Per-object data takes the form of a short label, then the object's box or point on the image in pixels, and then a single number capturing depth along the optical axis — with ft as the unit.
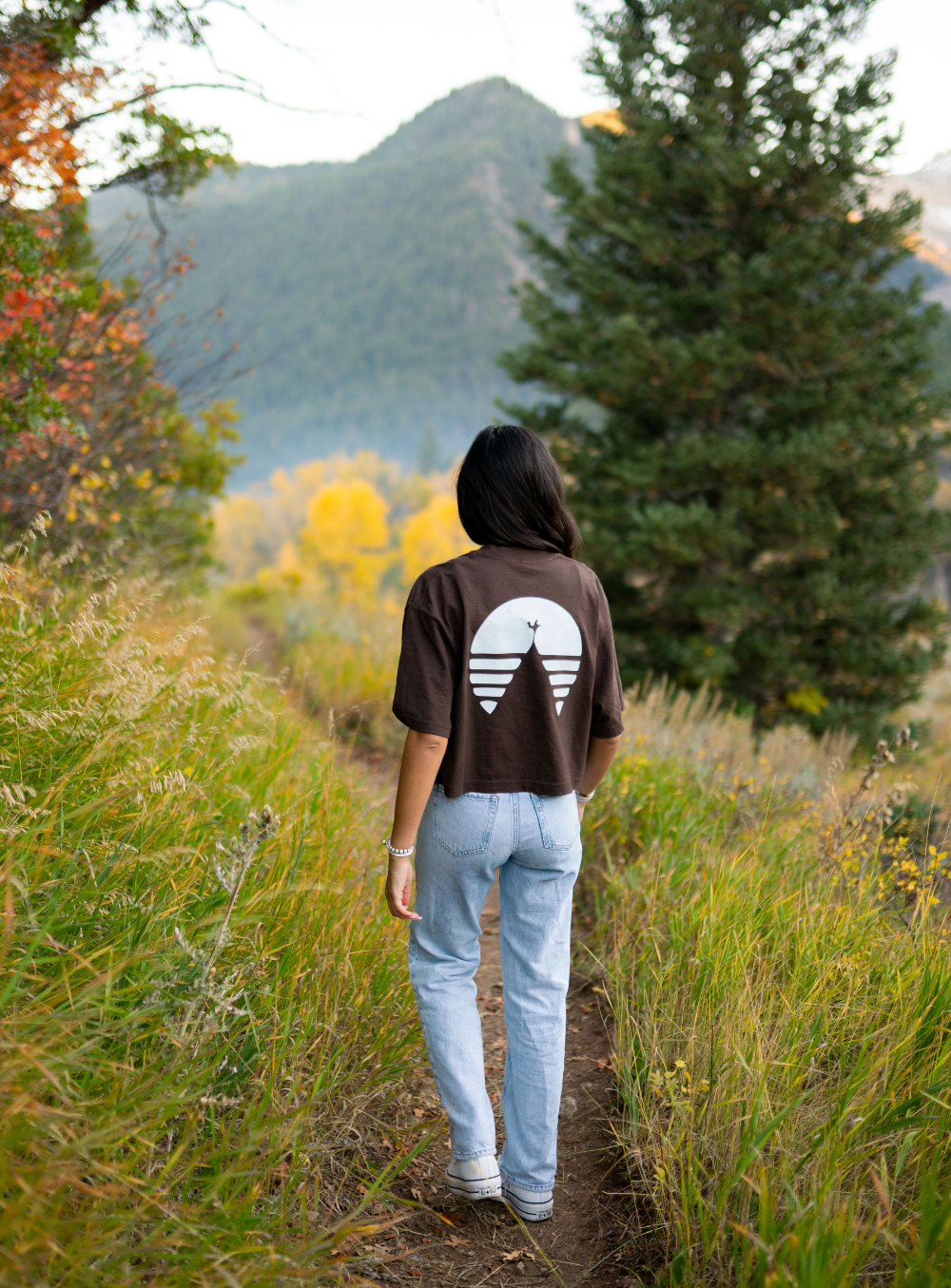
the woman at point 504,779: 6.57
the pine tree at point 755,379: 27.76
